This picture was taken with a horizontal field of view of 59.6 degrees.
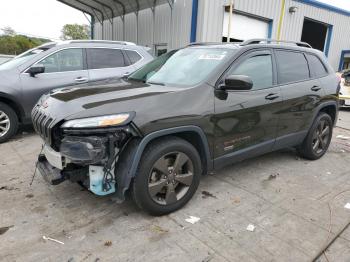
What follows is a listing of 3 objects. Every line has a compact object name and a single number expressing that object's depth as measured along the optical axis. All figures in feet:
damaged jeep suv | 8.95
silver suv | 17.95
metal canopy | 42.07
